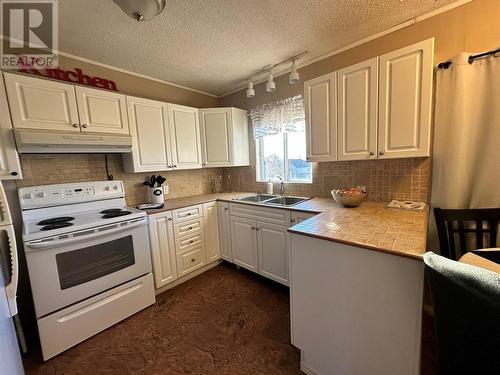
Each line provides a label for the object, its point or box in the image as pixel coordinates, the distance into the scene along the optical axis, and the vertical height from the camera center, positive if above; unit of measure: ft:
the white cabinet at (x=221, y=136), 9.26 +1.47
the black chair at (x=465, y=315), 2.14 -1.77
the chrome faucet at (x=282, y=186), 8.84 -0.86
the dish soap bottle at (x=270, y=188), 9.13 -0.95
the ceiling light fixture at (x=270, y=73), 6.56 +3.69
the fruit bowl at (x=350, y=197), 5.85 -0.98
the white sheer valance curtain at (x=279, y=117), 8.06 +2.01
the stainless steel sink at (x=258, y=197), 9.09 -1.35
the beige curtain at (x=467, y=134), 4.69 +0.53
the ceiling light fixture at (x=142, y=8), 3.99 +3.22
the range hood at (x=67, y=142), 5.10 +0.93
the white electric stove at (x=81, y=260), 4.88 -2.21
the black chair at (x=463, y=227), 4.67 -1.66
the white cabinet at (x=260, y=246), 6.96 -2.88
